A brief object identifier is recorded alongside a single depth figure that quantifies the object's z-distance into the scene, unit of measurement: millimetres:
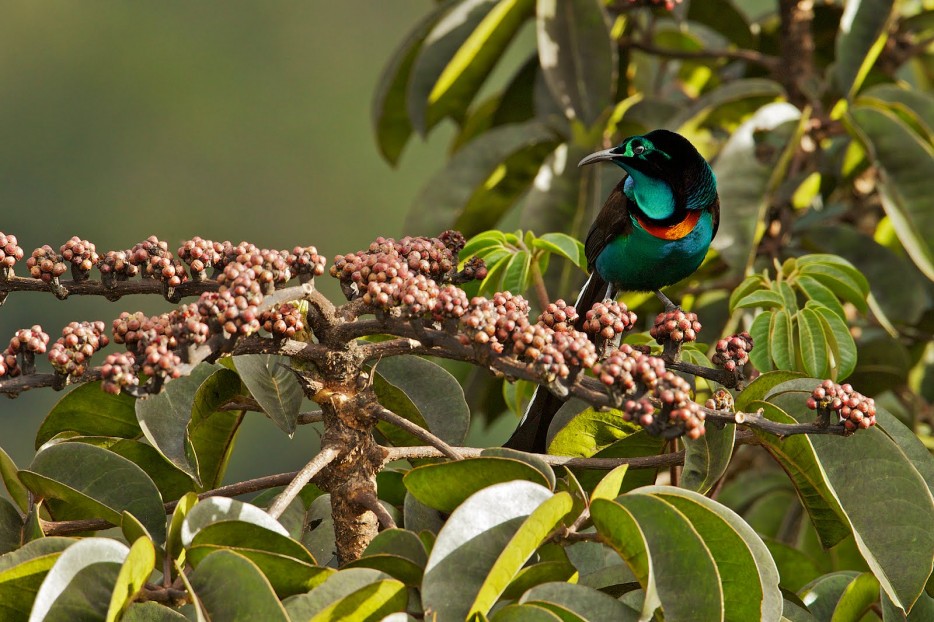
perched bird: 10914
